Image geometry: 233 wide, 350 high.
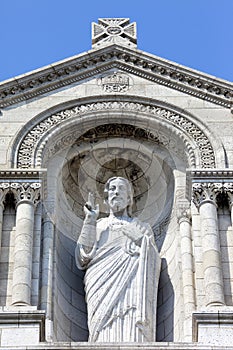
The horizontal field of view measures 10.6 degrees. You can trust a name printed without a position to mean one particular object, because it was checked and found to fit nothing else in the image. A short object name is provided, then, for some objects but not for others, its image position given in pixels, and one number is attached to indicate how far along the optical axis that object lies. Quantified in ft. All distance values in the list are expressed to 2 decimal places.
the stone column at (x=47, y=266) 66.74
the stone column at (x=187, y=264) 66.39
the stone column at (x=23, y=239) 65.92
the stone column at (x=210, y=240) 65.72
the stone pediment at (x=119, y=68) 76.74
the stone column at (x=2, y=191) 70.08
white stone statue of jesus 65.82
